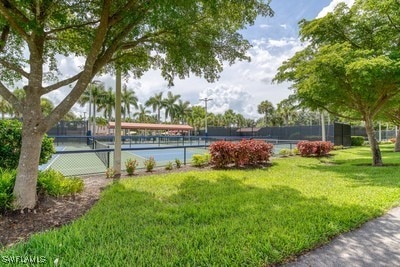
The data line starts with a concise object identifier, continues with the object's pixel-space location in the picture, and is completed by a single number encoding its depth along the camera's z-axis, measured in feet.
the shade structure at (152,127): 105.60
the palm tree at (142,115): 190.94
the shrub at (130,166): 25.73
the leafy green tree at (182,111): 173.17
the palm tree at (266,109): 217.56
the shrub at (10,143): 17.42
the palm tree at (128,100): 150.23
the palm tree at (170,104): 167.84
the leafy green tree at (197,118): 196.65
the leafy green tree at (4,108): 109.71
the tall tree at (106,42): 14.01
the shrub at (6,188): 13.09
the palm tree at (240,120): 232.53
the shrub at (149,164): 28.13
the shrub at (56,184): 16.31
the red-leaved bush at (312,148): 43.78
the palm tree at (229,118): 224.53
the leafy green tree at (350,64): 26.53
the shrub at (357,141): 76.43
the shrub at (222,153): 29.63
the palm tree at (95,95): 123.80
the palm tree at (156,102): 165.37
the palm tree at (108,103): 131.23
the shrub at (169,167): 29.34
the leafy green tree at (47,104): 122.81
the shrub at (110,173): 24.30
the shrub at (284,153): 45.24
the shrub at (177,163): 30.92
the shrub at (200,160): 31.83
